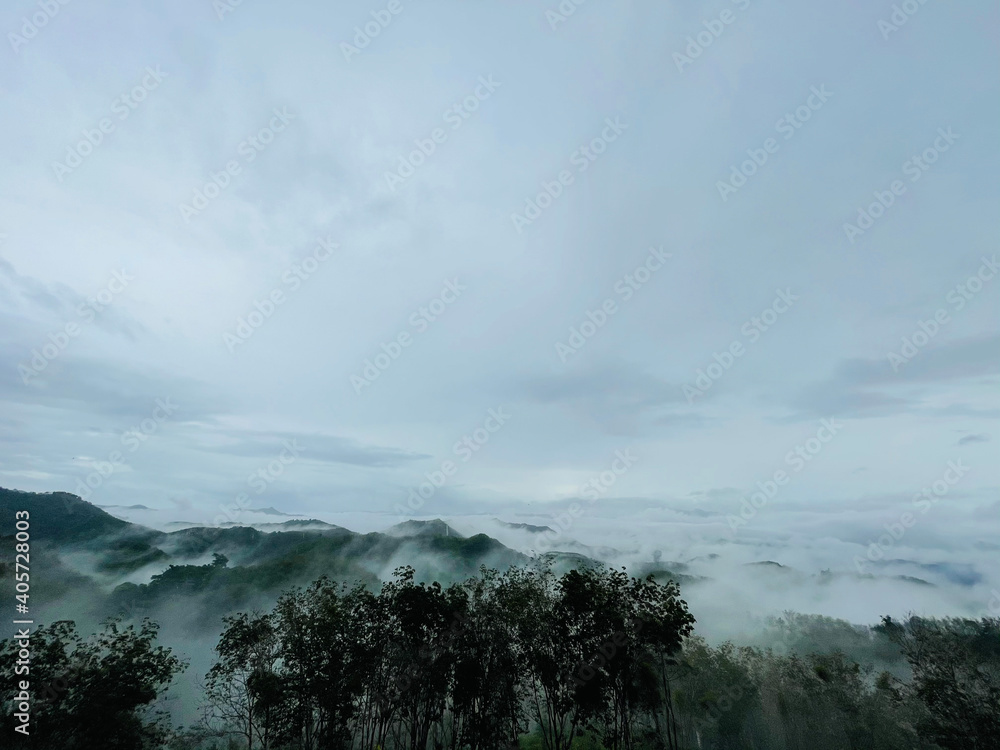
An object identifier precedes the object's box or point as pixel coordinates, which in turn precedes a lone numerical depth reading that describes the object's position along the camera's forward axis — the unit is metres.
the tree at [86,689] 30.19
